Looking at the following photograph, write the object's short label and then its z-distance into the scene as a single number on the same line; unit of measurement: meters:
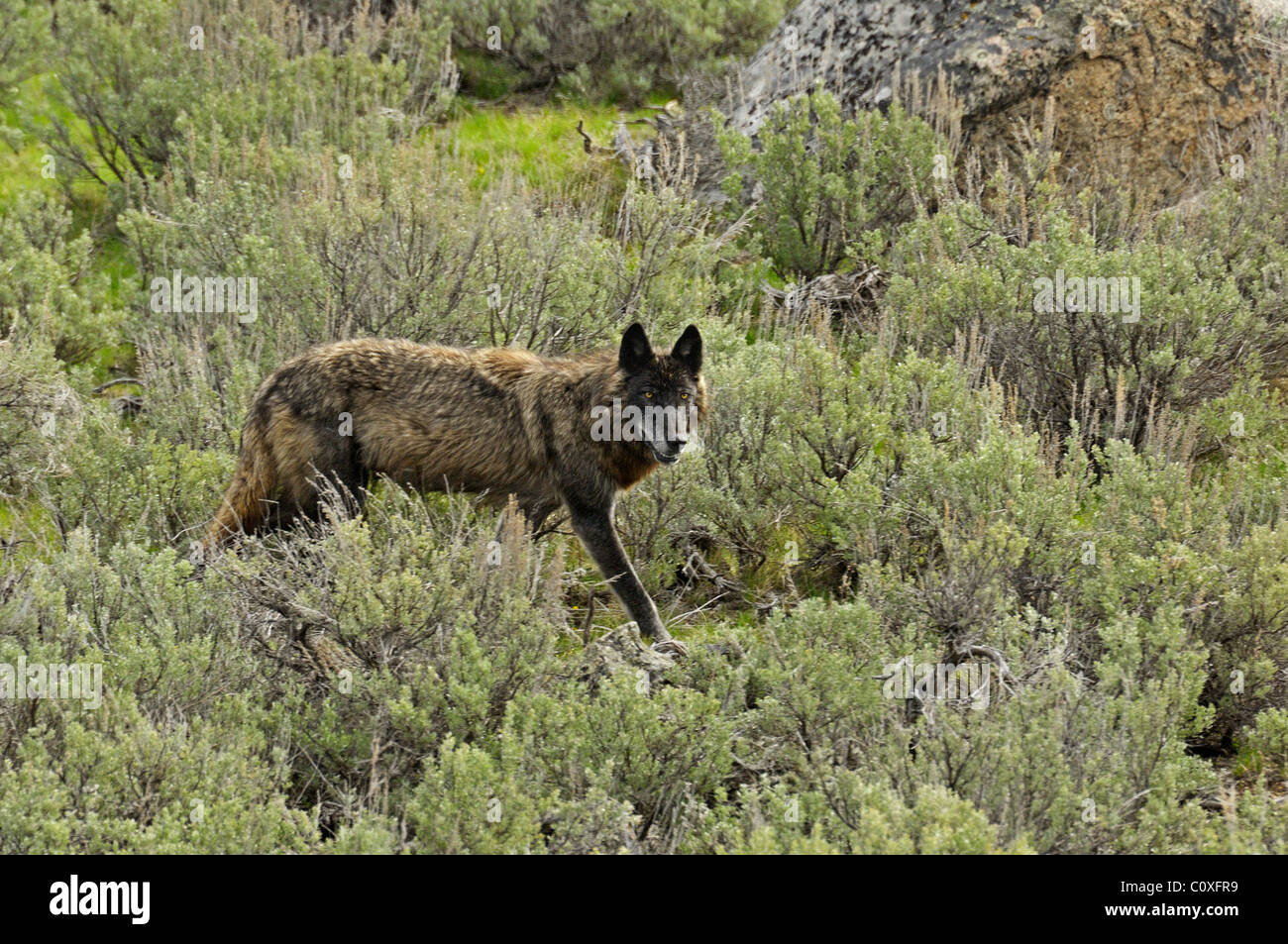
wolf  12.80
